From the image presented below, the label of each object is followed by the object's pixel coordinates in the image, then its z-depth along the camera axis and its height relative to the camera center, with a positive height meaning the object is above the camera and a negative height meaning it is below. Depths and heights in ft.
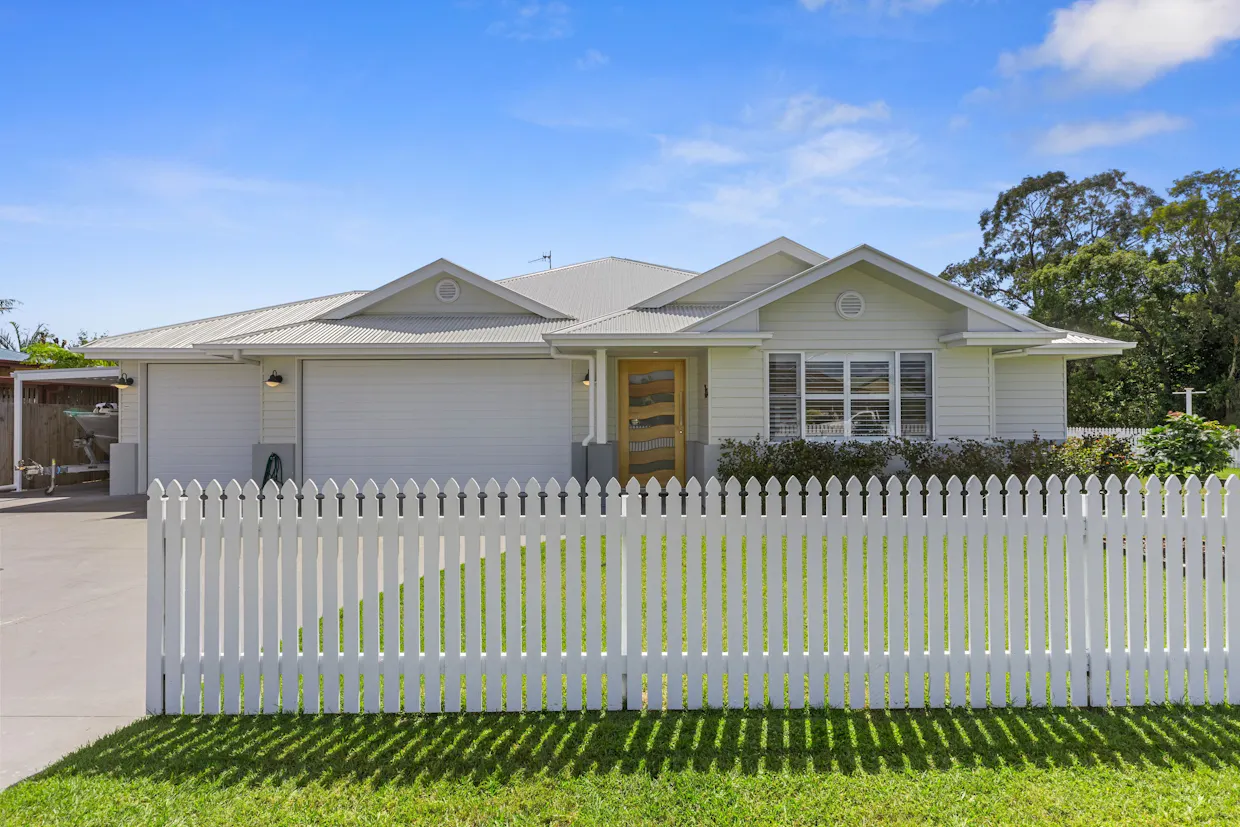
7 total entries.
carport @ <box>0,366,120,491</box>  46.98 +3.23
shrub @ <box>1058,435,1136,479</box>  37.99 -1.87
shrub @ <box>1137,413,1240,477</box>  30.12 -1.00
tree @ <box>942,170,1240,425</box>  96.12 +16.28
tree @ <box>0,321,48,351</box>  160.66 +20.72
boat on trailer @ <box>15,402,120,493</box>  49.60 -1.10
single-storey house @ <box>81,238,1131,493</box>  38.45 +2.83
